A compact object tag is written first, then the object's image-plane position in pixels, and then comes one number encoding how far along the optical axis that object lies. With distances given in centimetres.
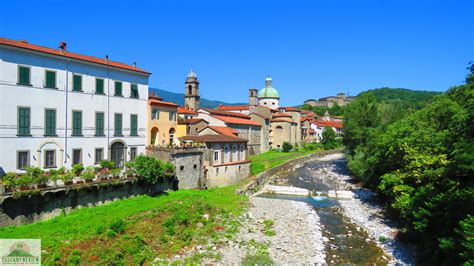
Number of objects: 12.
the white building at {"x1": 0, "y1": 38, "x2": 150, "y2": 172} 2403
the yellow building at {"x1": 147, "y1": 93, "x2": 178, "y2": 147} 3469
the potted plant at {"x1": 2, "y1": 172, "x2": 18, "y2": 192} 1962
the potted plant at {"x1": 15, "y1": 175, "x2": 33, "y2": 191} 2031
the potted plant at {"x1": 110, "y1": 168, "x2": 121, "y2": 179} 2648
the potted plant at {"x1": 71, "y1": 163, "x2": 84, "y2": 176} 2430
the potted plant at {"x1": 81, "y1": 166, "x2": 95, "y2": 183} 2403
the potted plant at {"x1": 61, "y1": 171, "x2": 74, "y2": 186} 2269
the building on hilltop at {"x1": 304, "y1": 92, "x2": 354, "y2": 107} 19462
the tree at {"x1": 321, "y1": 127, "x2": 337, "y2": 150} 8325
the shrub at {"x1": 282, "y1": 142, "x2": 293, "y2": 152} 7418
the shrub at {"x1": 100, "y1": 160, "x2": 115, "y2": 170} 2766
